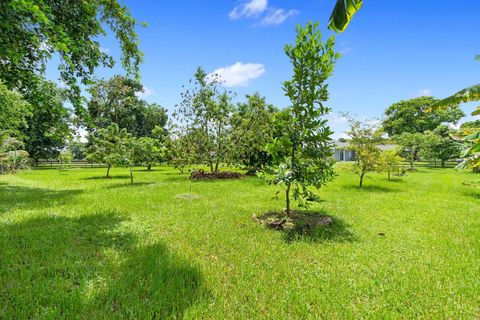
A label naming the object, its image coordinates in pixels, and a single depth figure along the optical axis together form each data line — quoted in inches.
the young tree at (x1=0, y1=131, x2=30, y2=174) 837.8
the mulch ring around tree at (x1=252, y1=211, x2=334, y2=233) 291.4
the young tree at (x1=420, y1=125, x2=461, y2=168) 1497.8
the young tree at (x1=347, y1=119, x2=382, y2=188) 650.2
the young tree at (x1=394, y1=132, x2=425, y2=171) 1488.7
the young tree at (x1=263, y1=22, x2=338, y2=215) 294.0
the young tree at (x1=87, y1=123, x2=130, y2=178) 706.8
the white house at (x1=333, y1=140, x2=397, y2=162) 2563.7
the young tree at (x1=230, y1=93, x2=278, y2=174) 869.2
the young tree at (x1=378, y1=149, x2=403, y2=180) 653.9
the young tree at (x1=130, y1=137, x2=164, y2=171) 732.0
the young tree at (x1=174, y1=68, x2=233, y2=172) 848.9
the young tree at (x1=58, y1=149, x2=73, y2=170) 1282.2
